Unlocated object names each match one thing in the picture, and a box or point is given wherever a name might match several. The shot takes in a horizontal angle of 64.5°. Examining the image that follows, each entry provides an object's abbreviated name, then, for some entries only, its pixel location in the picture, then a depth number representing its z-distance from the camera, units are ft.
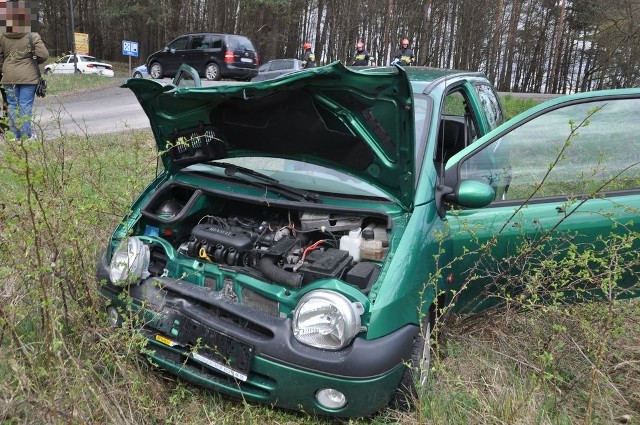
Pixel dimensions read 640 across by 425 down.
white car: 84.23
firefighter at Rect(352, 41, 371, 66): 52.90
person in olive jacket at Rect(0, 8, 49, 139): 21.98
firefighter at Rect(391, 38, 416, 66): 50.20
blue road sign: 66.23
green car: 7.81
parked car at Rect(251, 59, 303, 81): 59.93
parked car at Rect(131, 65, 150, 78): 72.92
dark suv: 65.57
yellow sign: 83.15
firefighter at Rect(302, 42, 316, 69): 59.26
